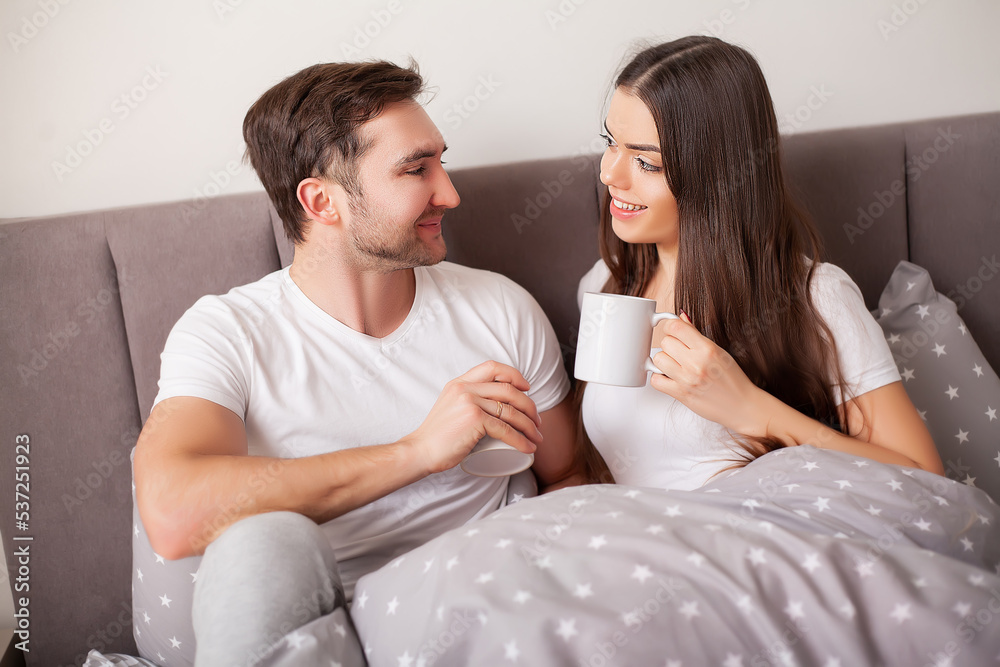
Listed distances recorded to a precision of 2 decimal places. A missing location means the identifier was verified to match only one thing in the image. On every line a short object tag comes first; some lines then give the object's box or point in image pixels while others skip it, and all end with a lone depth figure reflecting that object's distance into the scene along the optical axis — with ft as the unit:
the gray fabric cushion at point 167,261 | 4.21
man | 3.34
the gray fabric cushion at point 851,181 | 4.72
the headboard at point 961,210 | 4.68
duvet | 2.38
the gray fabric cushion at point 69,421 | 4.09
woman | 3.50
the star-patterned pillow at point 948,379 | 4.08
